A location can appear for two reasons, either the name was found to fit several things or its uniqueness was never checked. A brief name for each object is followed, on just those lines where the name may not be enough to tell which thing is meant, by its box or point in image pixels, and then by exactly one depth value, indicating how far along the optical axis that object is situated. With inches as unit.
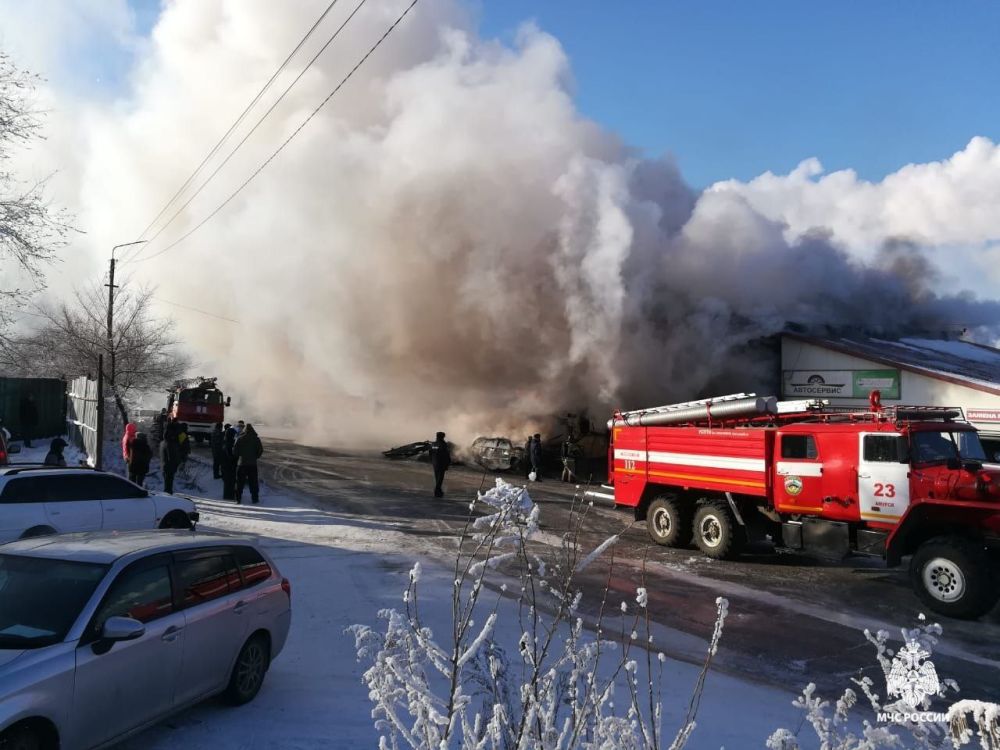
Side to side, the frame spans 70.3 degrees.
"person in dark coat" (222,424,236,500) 543.2
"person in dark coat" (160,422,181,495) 507.2
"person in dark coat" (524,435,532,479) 790.5
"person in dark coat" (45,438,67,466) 482.6
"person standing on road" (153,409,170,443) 670.5
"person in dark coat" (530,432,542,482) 757.9
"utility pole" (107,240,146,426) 639.1
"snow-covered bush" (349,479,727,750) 88.6
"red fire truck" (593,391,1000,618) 309.1
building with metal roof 673.6
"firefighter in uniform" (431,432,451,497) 593.6
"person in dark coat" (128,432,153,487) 478.6
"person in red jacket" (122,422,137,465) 501.4
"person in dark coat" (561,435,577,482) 750.5
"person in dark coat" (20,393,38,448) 766.5
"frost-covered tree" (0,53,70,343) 483.5
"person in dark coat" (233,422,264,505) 511.8
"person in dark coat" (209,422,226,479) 586.3
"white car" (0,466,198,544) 300.2
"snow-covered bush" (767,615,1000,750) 84.2
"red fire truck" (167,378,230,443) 976.3
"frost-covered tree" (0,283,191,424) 749.9
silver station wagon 132.3
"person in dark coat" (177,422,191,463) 540.2
